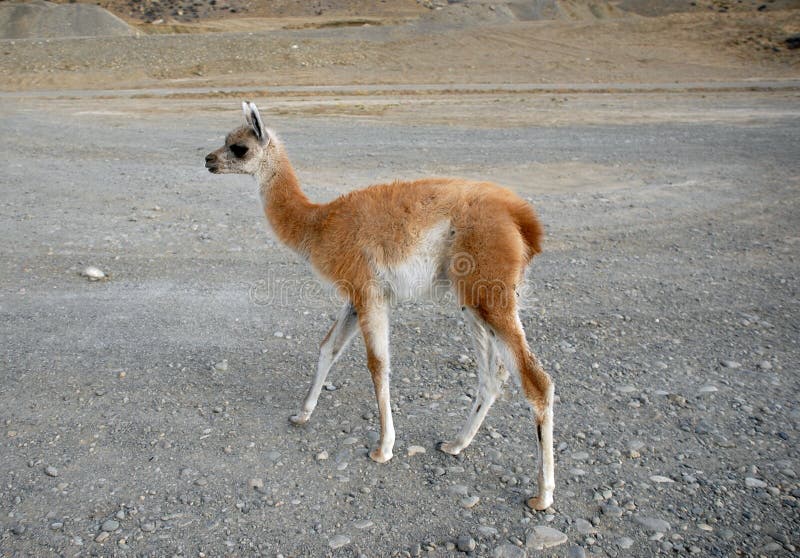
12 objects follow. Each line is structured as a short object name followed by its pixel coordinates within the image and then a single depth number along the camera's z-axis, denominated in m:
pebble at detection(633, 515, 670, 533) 4.06
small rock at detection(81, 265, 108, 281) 7.86
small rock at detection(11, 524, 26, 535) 3.95
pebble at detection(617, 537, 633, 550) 3.93
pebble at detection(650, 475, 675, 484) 4.48
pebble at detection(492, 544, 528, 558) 3.88
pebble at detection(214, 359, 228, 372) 5.89
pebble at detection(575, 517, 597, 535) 4.05
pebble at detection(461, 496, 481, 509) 4.28
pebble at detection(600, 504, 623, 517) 4.18
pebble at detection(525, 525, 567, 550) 3.96
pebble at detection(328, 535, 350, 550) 3.93
